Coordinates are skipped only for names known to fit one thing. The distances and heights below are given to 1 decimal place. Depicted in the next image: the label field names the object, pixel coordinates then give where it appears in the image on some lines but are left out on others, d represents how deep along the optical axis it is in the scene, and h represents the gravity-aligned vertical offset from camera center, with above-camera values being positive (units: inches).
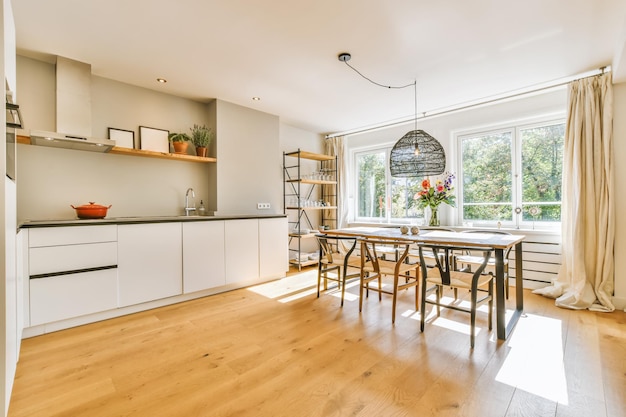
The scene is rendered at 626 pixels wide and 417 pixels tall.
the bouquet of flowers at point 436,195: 162.2 +5.9
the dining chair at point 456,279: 90.2 -24.4
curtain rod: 130.4 +56.5
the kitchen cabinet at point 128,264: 98.0 -22.9
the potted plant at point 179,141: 147.6 +32.8
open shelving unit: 201.6 +7.3
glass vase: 175.8 -7.3
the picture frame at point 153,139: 141.7 +33.2
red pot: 115.0 -1.3
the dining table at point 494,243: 93.2 -12.8
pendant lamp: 122.0 +21.0
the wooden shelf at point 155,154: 127.6 +24.7
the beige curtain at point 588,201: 121.8 +1.7
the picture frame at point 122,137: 133.3 +32.1
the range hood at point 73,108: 113.3 +39.1
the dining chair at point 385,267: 110.6 -24.4
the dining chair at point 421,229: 167.7 -13.6
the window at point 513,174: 149.8 +16.8
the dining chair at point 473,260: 124.9 -24.1
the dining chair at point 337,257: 124.8 -23.1
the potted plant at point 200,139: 155.6 +35.9
